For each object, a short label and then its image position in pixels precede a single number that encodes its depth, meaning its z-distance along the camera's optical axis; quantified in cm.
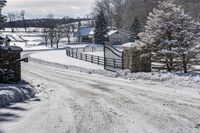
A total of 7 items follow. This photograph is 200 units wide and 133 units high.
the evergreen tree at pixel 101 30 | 8269
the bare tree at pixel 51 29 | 9429
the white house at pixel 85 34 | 10699
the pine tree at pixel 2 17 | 1968
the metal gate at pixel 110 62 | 2730
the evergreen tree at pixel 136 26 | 8721
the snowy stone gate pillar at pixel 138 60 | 2197
